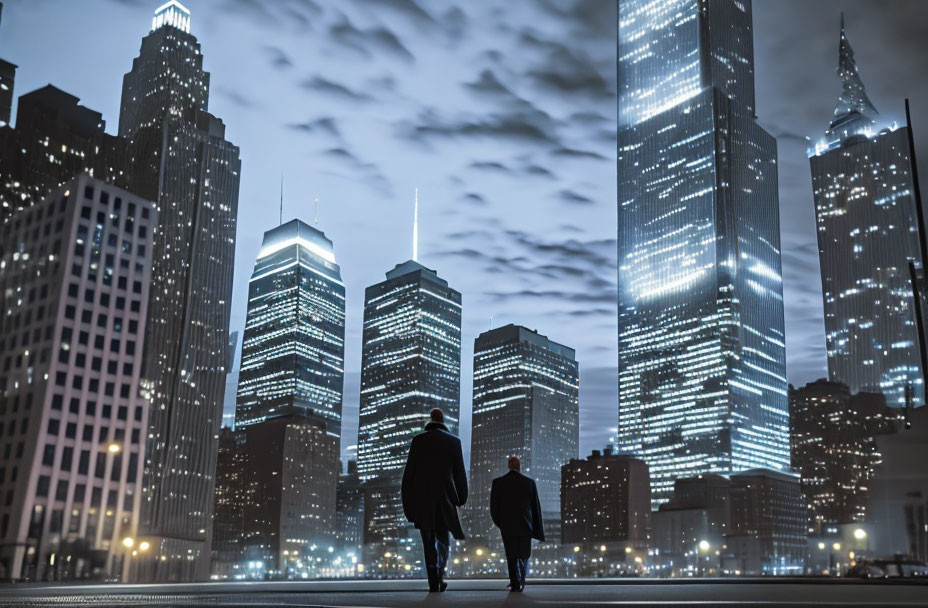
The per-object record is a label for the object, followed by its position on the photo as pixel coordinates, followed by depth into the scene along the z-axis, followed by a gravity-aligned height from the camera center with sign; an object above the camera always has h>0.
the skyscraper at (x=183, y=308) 160.38 +42.50
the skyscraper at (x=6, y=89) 156.25 +76.76
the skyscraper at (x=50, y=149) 144.25 +65.92
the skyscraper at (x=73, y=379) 80.19 +15.13
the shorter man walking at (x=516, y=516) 13.53 +0.46
